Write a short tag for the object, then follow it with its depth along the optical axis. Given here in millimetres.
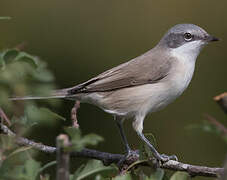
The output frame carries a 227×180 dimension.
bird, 2343
